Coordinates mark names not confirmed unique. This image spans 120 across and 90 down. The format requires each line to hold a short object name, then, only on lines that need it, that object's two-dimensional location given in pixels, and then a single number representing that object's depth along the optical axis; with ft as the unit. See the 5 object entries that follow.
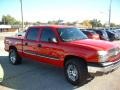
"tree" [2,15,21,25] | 217.30
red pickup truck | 9.77
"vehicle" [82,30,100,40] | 31.32
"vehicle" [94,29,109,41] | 36.50
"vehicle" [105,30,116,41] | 43.11
